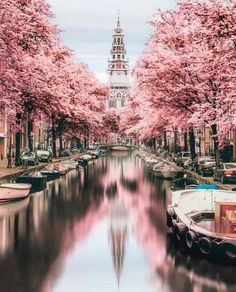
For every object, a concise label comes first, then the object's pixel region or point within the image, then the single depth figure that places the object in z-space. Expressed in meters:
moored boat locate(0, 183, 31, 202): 31.91
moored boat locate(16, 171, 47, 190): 40.81
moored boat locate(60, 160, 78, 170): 64.81
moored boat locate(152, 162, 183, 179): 53.14
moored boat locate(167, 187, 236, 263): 17.55
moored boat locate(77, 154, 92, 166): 79.84
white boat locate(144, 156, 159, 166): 73.16
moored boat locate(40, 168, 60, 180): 52.81
